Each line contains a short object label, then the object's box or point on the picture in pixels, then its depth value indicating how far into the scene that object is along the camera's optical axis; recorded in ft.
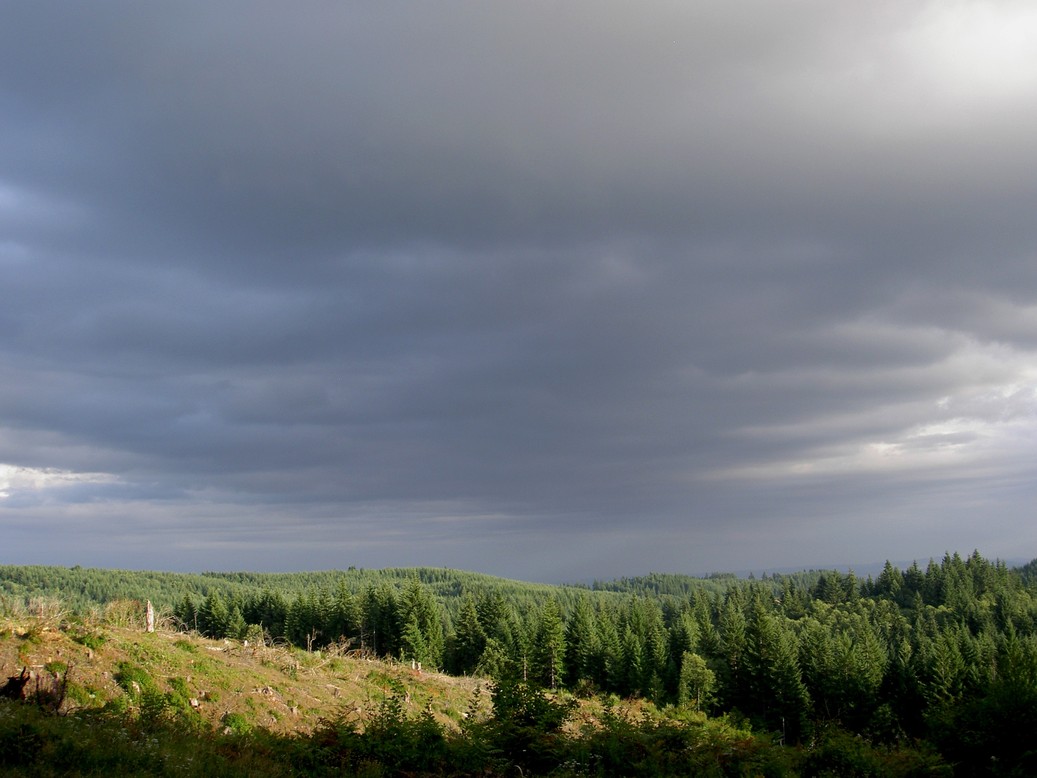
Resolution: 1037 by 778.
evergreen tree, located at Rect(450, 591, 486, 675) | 273.54
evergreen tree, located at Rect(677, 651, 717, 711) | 224.74
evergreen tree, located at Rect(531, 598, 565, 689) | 237.45
